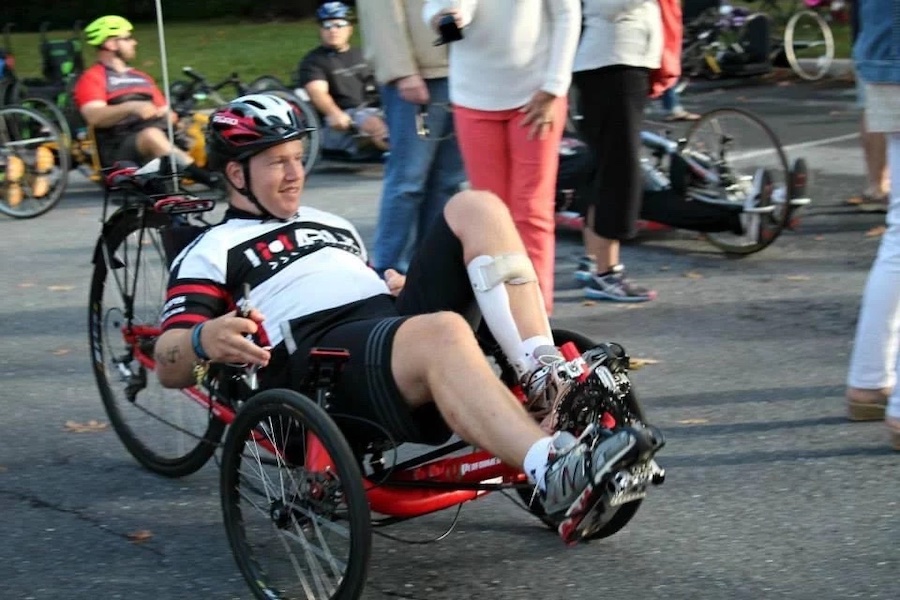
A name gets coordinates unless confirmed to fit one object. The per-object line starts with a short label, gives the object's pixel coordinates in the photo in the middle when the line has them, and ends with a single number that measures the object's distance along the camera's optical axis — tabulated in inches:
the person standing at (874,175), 330.9
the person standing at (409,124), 232.5
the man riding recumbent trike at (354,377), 138.2
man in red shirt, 396.5
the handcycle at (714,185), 295.3
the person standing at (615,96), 247.3
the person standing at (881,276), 183.0
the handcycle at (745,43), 605.3
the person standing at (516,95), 219.1
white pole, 186.9
